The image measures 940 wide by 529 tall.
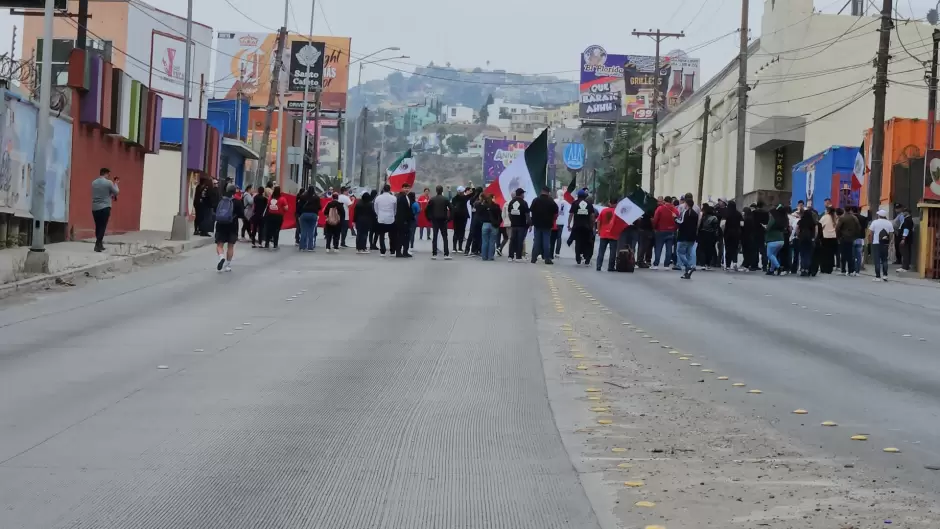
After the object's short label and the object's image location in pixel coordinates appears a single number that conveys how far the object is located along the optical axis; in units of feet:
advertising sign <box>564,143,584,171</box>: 404.77
